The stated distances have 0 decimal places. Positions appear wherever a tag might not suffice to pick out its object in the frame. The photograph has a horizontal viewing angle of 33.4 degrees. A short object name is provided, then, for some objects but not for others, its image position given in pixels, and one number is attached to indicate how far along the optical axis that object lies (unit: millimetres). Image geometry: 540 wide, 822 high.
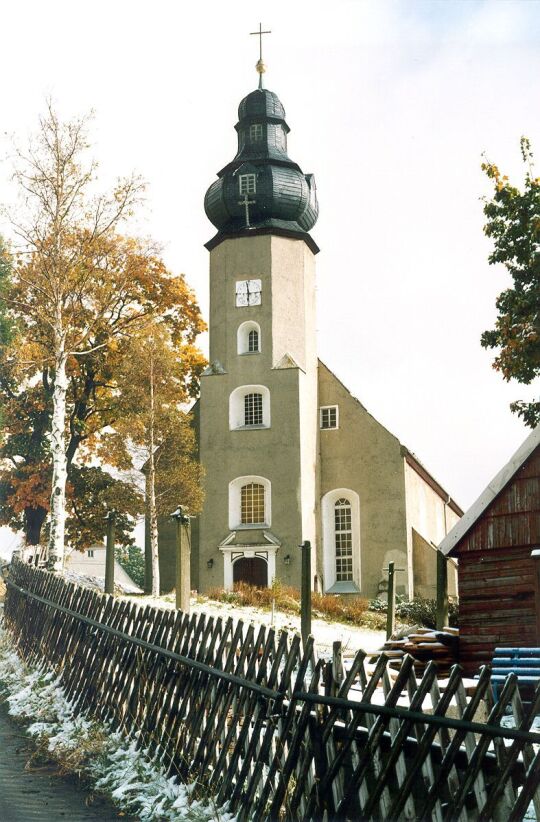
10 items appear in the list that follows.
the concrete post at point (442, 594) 16016
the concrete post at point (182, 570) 17141
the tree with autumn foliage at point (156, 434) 30875
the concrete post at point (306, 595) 16688
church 33969
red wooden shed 12617
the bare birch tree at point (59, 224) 22219
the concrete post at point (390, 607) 19634
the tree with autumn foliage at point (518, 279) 21500
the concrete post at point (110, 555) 23766
